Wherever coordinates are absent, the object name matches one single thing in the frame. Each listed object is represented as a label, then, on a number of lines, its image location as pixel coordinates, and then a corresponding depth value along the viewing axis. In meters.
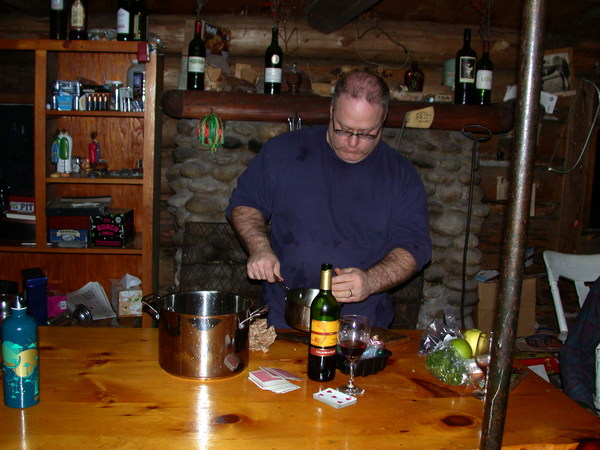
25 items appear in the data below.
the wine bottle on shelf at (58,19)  3.18
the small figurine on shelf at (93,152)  3.45
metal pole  0.68
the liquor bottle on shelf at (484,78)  3.39
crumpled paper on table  1.67
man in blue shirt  2.20
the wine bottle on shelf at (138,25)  3.23
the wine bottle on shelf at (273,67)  3.31
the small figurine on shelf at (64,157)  3.33
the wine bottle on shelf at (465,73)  3.40
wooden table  1.19
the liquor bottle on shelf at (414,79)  3.54
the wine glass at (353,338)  1.45
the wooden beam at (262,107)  3.23
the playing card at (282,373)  1.49
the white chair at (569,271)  2.88
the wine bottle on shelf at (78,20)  3.18
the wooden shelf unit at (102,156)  3.18
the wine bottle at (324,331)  1.43
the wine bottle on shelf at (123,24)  3.19
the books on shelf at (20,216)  3.31
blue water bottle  1.24
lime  1.56
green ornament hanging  3.29
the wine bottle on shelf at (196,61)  3.24
